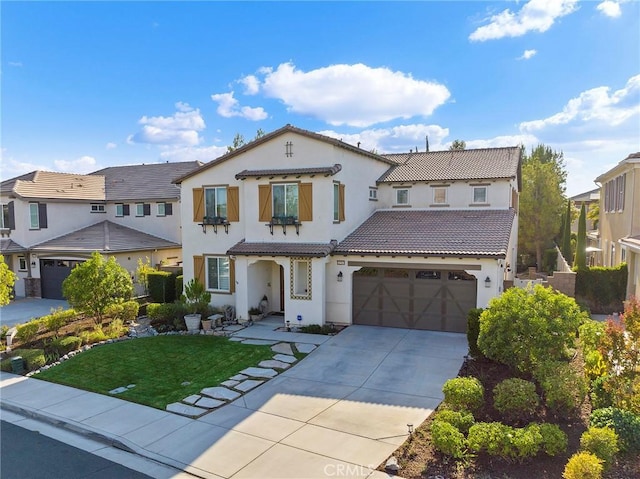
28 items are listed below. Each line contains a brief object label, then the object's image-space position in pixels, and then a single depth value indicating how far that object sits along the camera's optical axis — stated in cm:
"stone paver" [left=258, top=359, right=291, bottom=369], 1257
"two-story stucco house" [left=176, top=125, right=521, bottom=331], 1563
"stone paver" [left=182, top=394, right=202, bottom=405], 1035
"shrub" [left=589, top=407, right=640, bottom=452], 706
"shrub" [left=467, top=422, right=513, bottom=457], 715
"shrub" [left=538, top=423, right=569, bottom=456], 709
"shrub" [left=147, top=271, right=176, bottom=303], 2217
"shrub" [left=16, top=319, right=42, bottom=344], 1606
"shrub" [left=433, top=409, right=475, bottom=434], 793
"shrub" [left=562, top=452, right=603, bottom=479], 618
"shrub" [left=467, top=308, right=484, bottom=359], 1185
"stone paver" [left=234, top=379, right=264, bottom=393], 1105
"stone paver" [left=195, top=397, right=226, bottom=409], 1009
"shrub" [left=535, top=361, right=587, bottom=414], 815
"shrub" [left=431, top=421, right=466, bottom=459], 726
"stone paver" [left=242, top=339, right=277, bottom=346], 1474
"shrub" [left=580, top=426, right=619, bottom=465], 678
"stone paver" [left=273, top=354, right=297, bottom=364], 1298
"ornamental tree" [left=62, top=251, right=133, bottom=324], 1647
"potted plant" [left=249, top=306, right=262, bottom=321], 1781
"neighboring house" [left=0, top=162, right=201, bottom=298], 2547
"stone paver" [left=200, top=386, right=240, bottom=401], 1057
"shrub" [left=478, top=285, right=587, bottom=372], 909
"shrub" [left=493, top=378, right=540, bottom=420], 812
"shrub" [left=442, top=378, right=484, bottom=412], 840
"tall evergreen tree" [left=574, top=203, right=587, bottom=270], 2170
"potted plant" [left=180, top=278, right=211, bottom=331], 1727
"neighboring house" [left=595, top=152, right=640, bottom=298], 1728
